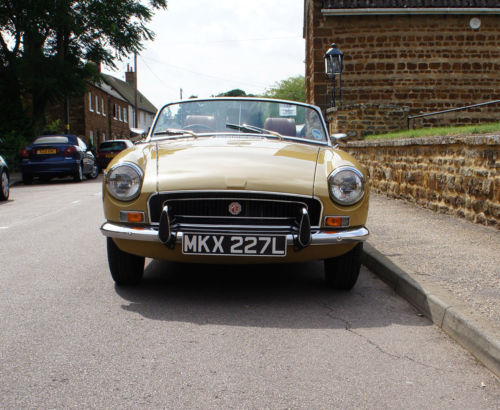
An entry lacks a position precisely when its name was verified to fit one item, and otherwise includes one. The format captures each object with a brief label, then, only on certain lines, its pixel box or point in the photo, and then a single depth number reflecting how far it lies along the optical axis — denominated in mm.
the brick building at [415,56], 20750
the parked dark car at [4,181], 11741
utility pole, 38606
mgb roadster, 3830
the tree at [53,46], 25297
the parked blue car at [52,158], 17609
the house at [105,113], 42719
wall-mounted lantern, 17766
